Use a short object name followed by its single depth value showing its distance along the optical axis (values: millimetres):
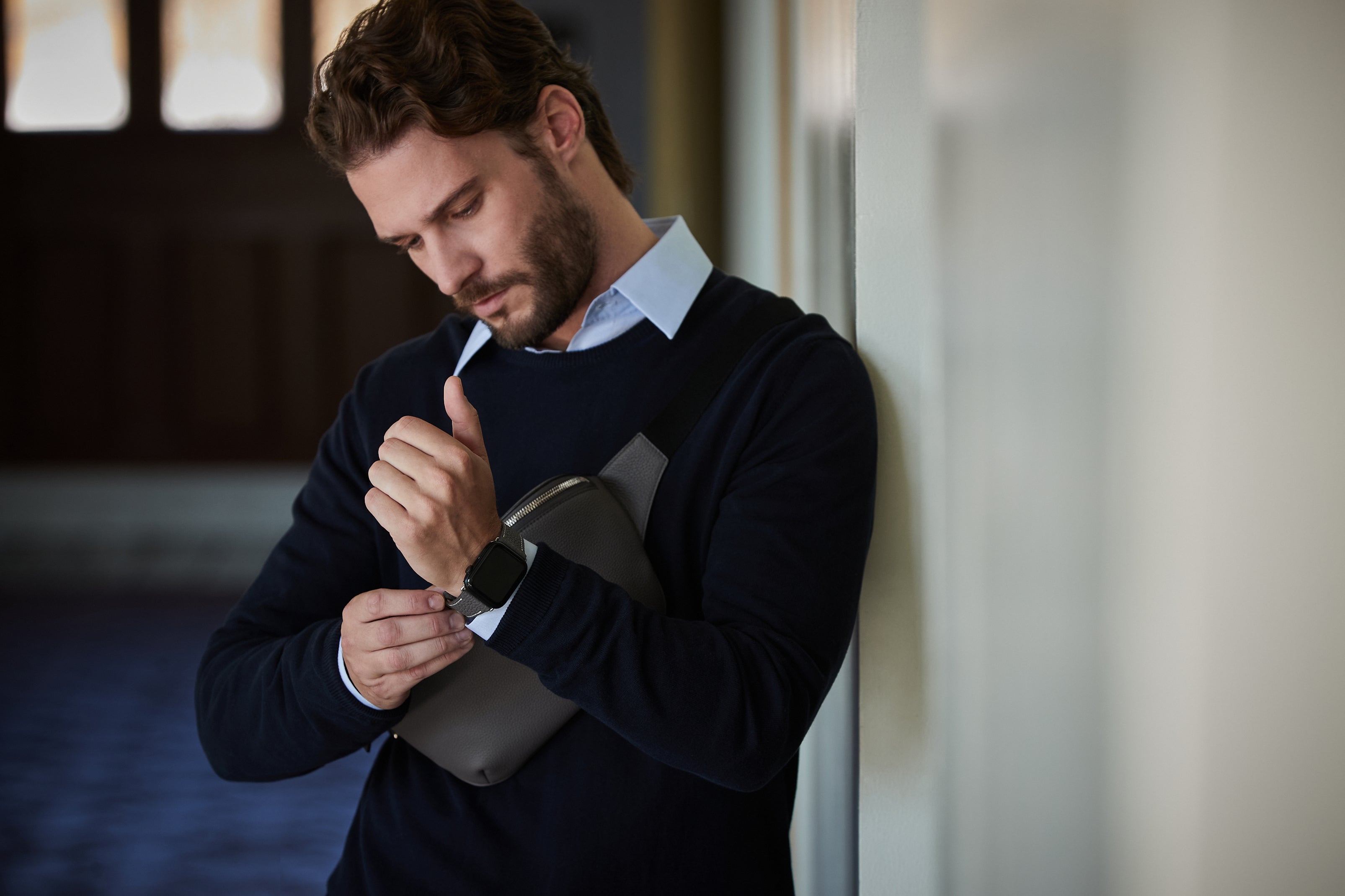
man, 2031
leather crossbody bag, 2111
